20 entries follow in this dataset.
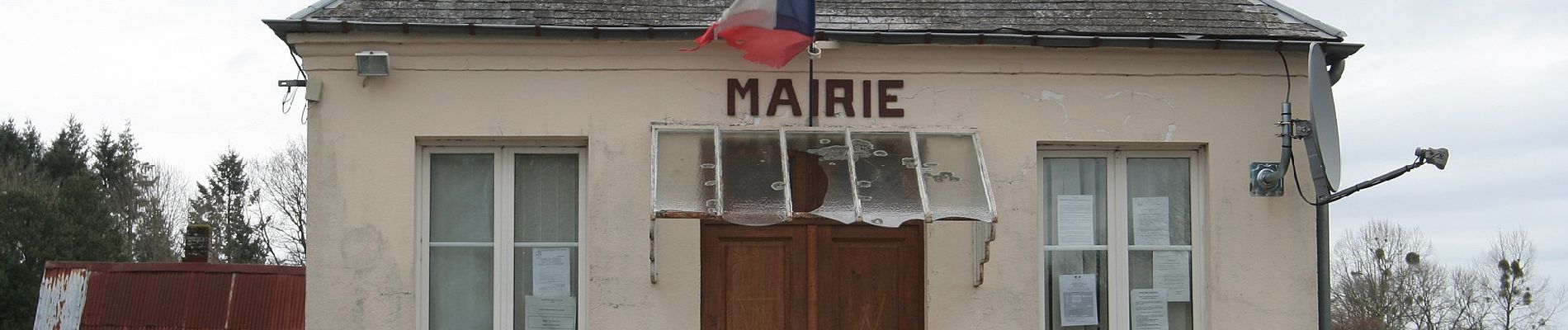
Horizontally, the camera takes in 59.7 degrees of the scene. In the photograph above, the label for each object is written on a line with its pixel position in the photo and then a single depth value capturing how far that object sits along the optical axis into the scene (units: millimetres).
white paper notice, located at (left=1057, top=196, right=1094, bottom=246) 8273
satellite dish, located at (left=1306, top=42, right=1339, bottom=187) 7551
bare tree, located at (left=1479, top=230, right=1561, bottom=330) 41500
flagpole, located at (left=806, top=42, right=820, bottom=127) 7870
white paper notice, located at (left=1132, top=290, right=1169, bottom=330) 8242
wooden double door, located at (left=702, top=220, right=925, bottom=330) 7938
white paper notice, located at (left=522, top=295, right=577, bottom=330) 8039
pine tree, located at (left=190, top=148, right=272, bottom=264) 42781
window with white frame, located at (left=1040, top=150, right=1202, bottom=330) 8242
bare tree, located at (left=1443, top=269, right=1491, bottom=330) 40688
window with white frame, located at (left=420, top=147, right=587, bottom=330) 8023
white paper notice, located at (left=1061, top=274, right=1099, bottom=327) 8211
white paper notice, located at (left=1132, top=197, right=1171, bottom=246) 8297
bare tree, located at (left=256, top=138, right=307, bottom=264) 43531
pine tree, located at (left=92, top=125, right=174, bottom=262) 41344
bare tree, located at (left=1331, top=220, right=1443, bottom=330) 41094
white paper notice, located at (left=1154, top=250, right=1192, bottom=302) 8266
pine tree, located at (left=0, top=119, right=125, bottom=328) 30656
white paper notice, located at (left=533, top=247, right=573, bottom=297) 8039
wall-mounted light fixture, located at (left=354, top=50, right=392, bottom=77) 7688
